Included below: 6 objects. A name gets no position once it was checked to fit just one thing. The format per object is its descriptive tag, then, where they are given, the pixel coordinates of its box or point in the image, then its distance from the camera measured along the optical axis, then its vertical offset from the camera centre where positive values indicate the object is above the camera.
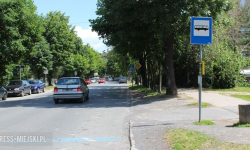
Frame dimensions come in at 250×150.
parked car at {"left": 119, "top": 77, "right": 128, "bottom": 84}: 70.12 -0.32
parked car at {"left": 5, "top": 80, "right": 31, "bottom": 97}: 24.81 -0.82
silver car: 16.56 -0.69
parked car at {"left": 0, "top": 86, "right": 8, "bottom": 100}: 21.42 -1.19
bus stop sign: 8.72 +1.56
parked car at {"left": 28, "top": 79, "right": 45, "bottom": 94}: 30.33 -0.83
